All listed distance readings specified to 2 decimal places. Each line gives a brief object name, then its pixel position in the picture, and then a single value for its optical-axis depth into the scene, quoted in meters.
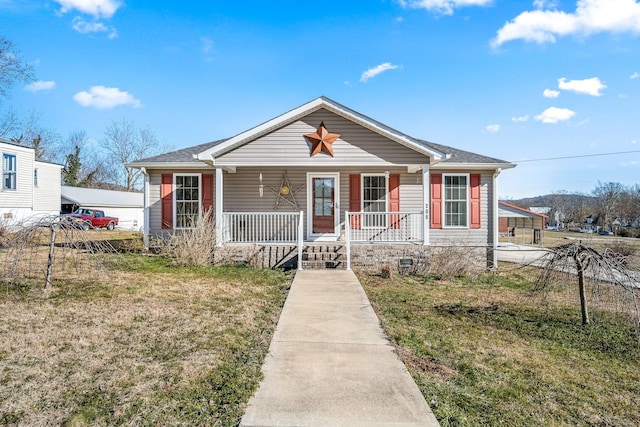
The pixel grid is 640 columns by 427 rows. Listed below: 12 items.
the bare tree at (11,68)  23.03
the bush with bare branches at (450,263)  9.41
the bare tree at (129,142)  41.12
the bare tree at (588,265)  4.77
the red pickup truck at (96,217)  25.27
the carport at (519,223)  27.59
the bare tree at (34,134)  32.31
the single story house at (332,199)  11.54
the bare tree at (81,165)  39.31
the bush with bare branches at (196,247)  9.38
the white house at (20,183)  19.44
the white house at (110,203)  28.97
